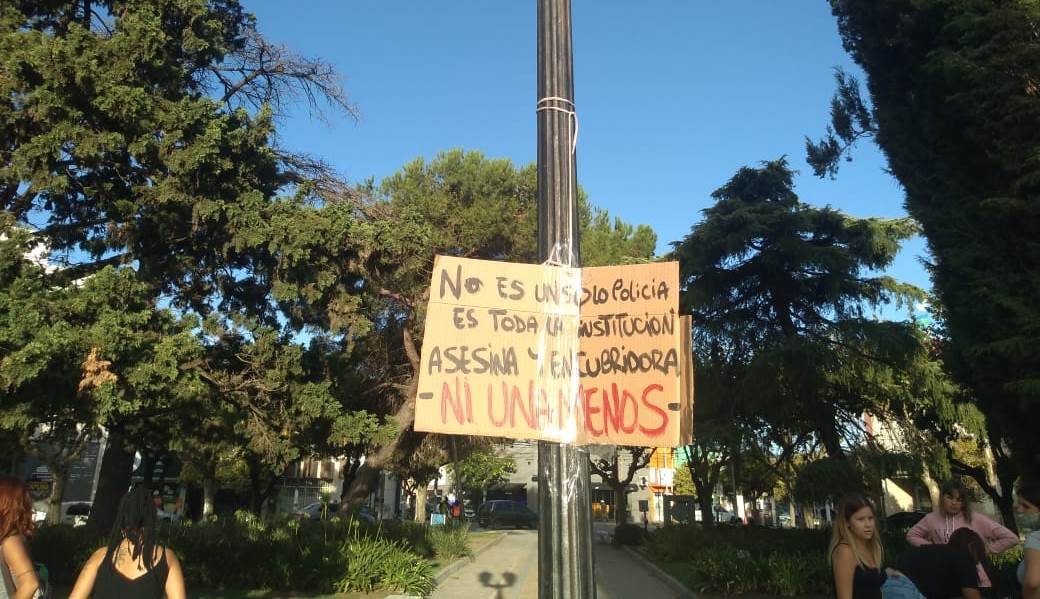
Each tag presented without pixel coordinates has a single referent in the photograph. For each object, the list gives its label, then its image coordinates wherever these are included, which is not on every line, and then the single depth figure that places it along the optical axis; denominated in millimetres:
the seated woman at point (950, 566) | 4746
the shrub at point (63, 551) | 12391
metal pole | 2816
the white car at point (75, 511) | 35062
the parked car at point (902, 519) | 30031
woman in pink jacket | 5258
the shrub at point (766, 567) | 12109
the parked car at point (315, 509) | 37300
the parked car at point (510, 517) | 42062
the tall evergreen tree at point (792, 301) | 14406
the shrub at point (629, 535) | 27469
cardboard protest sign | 2926
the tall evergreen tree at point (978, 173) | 8789
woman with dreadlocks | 3686
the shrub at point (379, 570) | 12258
